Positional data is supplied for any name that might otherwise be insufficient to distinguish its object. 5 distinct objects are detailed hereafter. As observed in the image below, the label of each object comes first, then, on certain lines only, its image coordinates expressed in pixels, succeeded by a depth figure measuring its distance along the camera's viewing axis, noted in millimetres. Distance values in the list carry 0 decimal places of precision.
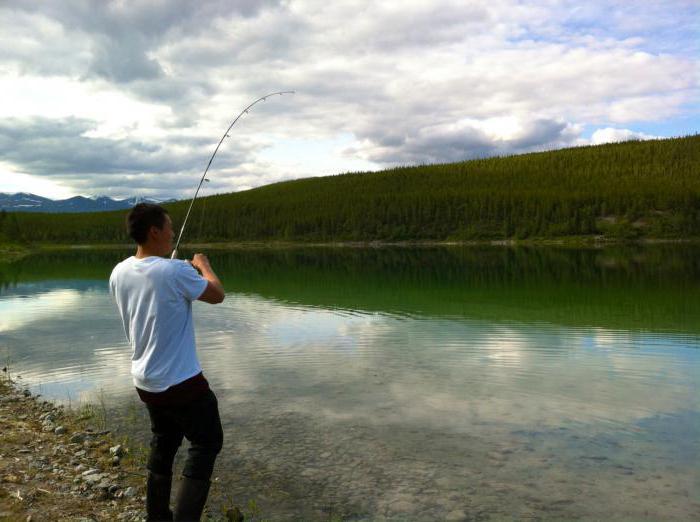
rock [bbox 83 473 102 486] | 8367
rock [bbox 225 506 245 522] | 7625
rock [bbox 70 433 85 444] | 10588
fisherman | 5355
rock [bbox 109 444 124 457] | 9805
